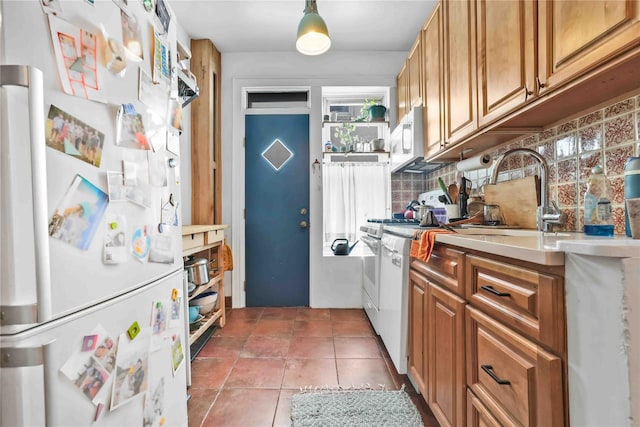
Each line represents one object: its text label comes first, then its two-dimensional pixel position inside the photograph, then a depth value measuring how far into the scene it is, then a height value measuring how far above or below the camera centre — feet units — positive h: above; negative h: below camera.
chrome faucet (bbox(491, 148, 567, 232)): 4.25 +0.02
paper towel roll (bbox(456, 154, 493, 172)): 5.41 +0.84
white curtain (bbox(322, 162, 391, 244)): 10.73 +0.55
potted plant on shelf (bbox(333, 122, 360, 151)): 10.78 +2.66
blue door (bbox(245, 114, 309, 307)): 10.56 -0.04
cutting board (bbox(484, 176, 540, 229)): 5.12 +0.14
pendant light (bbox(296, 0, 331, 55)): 6.27 +3.78
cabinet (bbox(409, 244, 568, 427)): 2.34 -1.35
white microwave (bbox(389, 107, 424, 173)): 7.70 +1.84
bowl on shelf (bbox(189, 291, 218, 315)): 7.59 -2.28
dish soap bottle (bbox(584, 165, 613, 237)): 3.55 +0.00
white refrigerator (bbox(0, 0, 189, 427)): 2.04 -0.05
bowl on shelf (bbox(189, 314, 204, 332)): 7.09 -2.68
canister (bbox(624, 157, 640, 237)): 2.96 +0.27
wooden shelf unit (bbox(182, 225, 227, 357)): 6.68 -1.24
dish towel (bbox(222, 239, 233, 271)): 9.45 -1.50
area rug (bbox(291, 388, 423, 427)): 4.71 -3.31
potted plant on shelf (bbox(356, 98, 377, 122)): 10.59 +3.50
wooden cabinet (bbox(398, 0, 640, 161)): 2.99 +1.82
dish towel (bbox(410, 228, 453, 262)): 4.36 -0.52
